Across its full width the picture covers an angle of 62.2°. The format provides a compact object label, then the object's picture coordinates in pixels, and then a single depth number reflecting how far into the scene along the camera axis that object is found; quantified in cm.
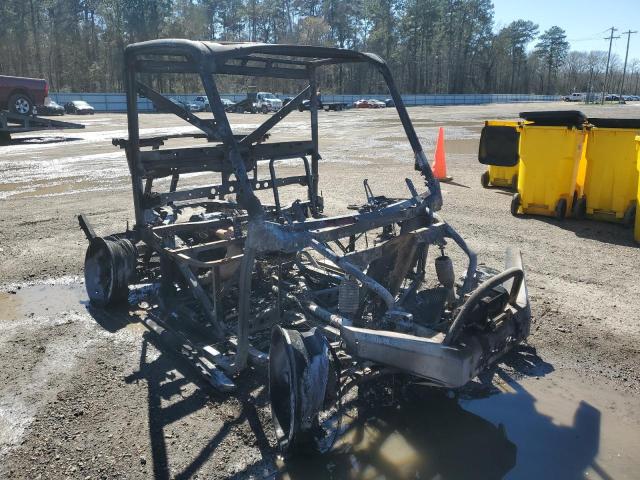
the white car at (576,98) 7719
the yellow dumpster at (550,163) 818
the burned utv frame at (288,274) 292
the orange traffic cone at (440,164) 1154
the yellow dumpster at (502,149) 1014
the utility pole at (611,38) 7569
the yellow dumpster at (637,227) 709
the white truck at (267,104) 4247
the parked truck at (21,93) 1991
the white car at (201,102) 4412
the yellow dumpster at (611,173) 780
